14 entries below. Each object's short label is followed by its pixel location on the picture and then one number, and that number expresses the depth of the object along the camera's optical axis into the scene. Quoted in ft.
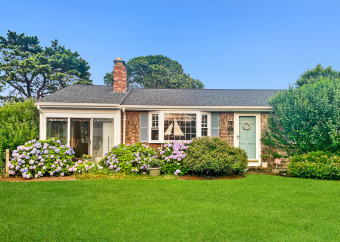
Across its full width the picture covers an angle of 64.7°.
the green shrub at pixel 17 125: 35.83
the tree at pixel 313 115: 31.37
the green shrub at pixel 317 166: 29.01
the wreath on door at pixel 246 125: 39.58
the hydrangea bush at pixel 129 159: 31.48
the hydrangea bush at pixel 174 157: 31.99
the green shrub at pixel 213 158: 29.68
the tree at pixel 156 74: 110.73
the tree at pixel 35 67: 81.56
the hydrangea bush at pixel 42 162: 30.45
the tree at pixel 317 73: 73.15
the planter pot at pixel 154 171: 31.50
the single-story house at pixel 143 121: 37.32
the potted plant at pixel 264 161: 38.14
